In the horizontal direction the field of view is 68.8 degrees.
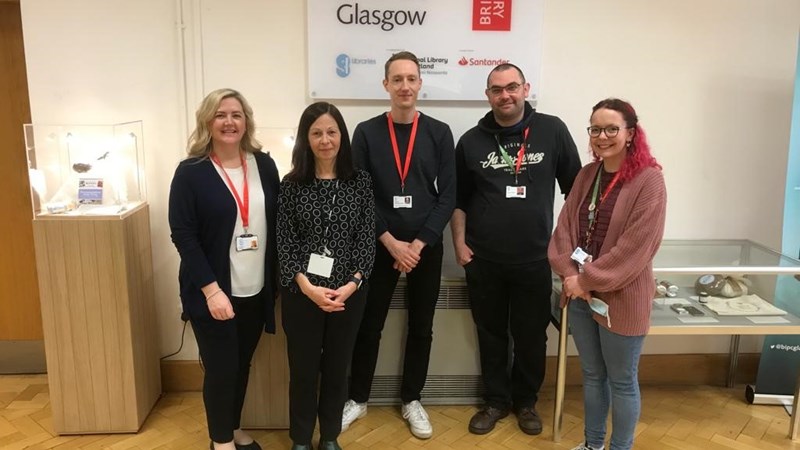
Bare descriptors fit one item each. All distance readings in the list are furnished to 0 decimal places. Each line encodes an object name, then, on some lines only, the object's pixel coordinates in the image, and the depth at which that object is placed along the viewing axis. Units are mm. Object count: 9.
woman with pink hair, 1974
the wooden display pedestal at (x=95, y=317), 2479
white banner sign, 2811
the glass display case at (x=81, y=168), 2520
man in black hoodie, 2496
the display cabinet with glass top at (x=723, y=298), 2486
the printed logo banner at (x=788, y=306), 2674
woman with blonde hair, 2098
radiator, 2895
